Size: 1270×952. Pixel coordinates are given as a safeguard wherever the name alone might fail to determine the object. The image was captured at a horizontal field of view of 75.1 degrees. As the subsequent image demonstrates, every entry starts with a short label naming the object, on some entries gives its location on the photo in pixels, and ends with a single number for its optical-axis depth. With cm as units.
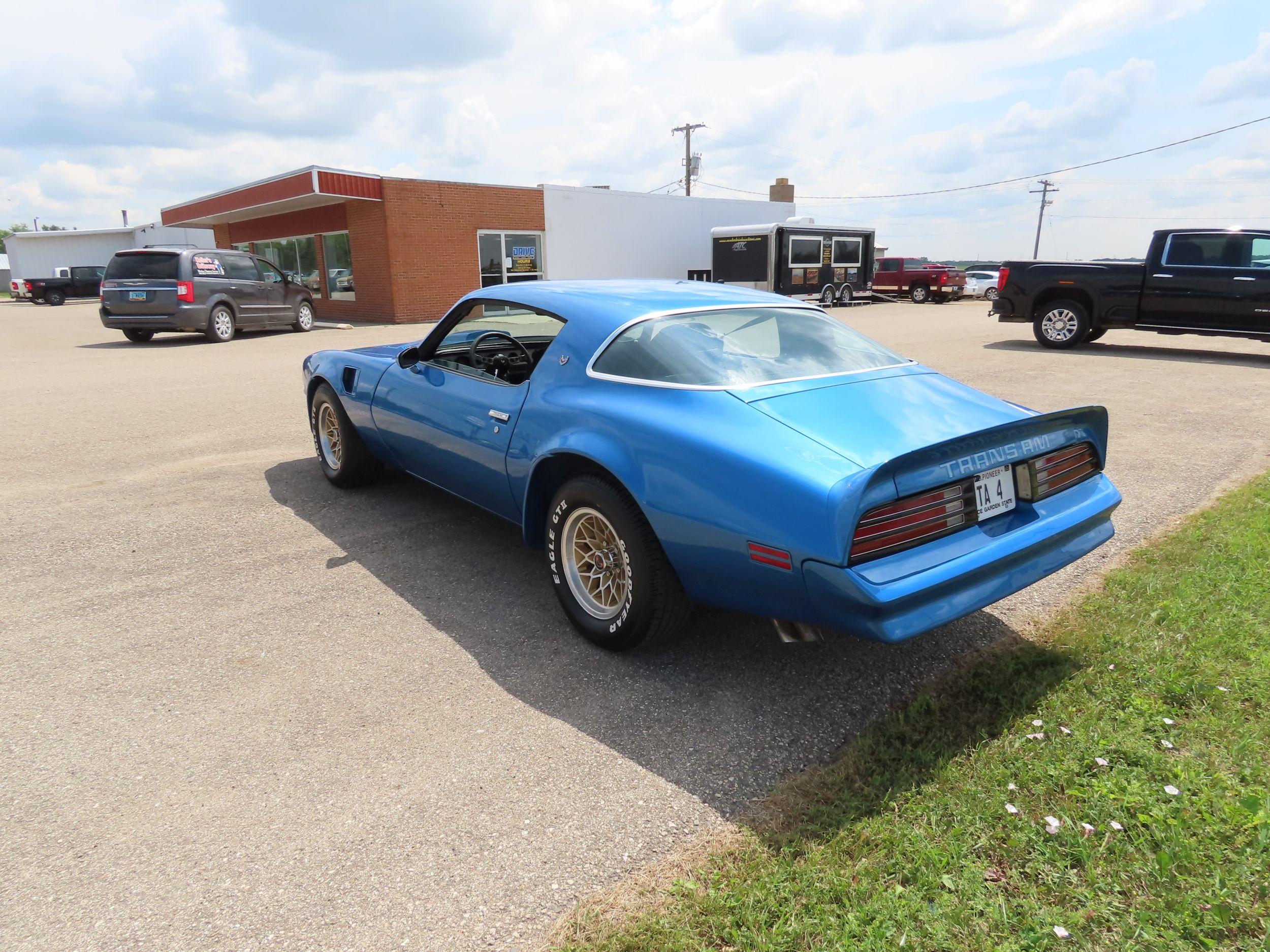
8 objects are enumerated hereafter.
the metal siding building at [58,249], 5300
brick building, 2020
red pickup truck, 2936
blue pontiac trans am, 257
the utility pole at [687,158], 5256
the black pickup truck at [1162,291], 1160
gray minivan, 1524
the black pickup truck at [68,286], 3584
